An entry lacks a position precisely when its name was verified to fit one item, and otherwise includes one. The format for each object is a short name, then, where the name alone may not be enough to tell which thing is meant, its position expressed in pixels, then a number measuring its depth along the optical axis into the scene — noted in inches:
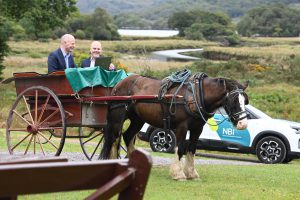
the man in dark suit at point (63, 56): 496.1
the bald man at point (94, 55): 500.9
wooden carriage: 478.3
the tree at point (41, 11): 1540.4
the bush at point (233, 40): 4898.6
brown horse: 435.2
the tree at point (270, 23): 6378.0
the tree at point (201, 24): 5452.8
